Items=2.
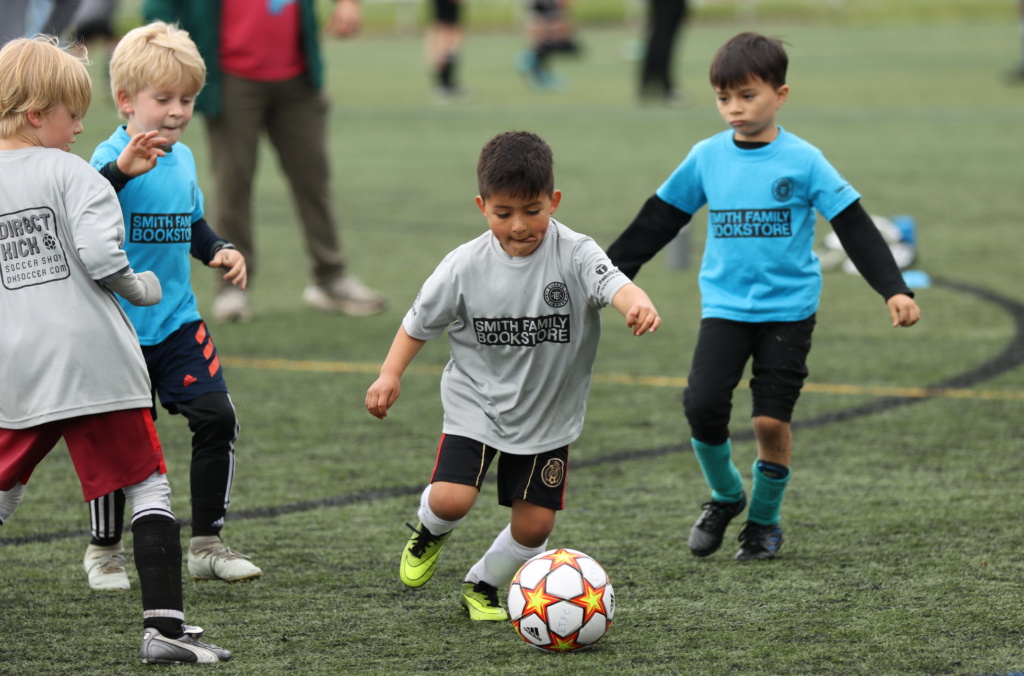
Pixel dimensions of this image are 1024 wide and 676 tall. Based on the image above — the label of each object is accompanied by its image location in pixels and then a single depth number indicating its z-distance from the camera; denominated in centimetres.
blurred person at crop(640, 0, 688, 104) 3431
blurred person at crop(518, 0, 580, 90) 4487
